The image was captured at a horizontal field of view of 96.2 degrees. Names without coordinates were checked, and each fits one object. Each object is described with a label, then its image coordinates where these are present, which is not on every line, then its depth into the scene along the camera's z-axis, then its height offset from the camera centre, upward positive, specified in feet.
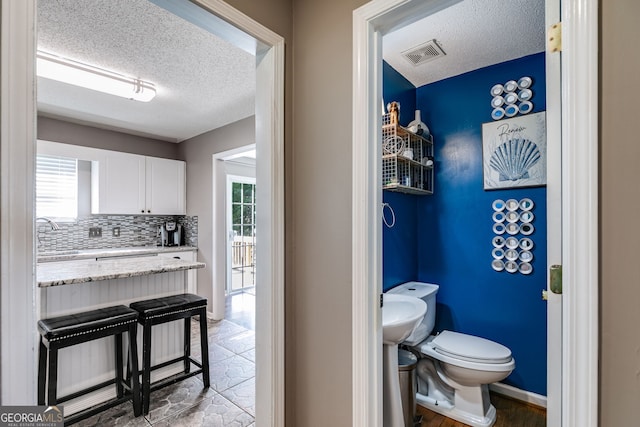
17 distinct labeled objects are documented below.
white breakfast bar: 5.82 -1.88
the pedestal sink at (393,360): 4.63 -2.52
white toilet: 5.66 -3.27
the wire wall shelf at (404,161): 6.71 +1.27
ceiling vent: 6.42 +3.73
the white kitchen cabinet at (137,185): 11.32 +1.21
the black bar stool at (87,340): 5.17 -2.40
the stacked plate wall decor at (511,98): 6.77 +2.75
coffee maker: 13.00 -0.95
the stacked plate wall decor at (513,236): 6.75 -0.59
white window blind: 10.57 +1.03
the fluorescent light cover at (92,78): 6.48 +3.36
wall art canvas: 6.60 +1.43
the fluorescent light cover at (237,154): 11.39 +2.37
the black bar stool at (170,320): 6.12 -2.44
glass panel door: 15.90 -1.33
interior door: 2.54 -0.02
